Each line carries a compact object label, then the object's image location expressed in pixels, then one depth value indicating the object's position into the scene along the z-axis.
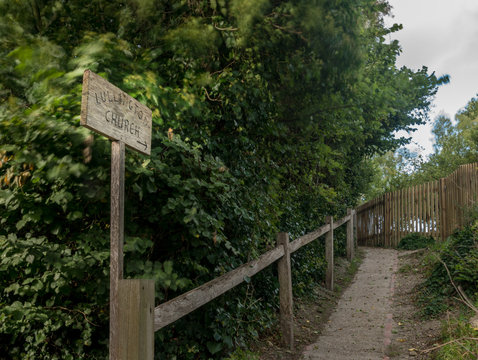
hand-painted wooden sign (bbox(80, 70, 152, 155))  2.13
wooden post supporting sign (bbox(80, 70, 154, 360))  2.26
